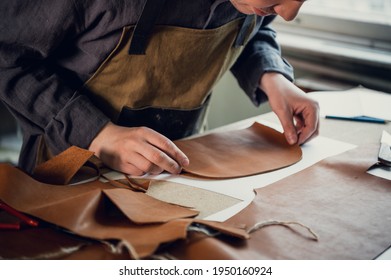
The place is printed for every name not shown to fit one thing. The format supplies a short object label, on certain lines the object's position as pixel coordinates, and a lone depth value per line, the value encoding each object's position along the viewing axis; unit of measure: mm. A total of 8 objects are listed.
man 922
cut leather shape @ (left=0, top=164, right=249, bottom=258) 667
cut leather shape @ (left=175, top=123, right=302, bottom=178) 950
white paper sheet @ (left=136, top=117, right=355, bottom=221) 819
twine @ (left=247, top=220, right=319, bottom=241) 724
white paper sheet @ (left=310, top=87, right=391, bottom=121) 1305
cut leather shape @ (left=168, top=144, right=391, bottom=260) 681
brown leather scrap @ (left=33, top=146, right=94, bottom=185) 866
